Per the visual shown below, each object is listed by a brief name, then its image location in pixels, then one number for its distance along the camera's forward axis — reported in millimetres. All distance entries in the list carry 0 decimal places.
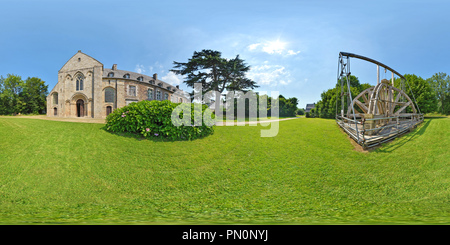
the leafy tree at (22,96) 14557
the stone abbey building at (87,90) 22391
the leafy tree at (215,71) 18188
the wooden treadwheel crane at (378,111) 6933
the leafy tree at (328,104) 21344
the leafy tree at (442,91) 21391
